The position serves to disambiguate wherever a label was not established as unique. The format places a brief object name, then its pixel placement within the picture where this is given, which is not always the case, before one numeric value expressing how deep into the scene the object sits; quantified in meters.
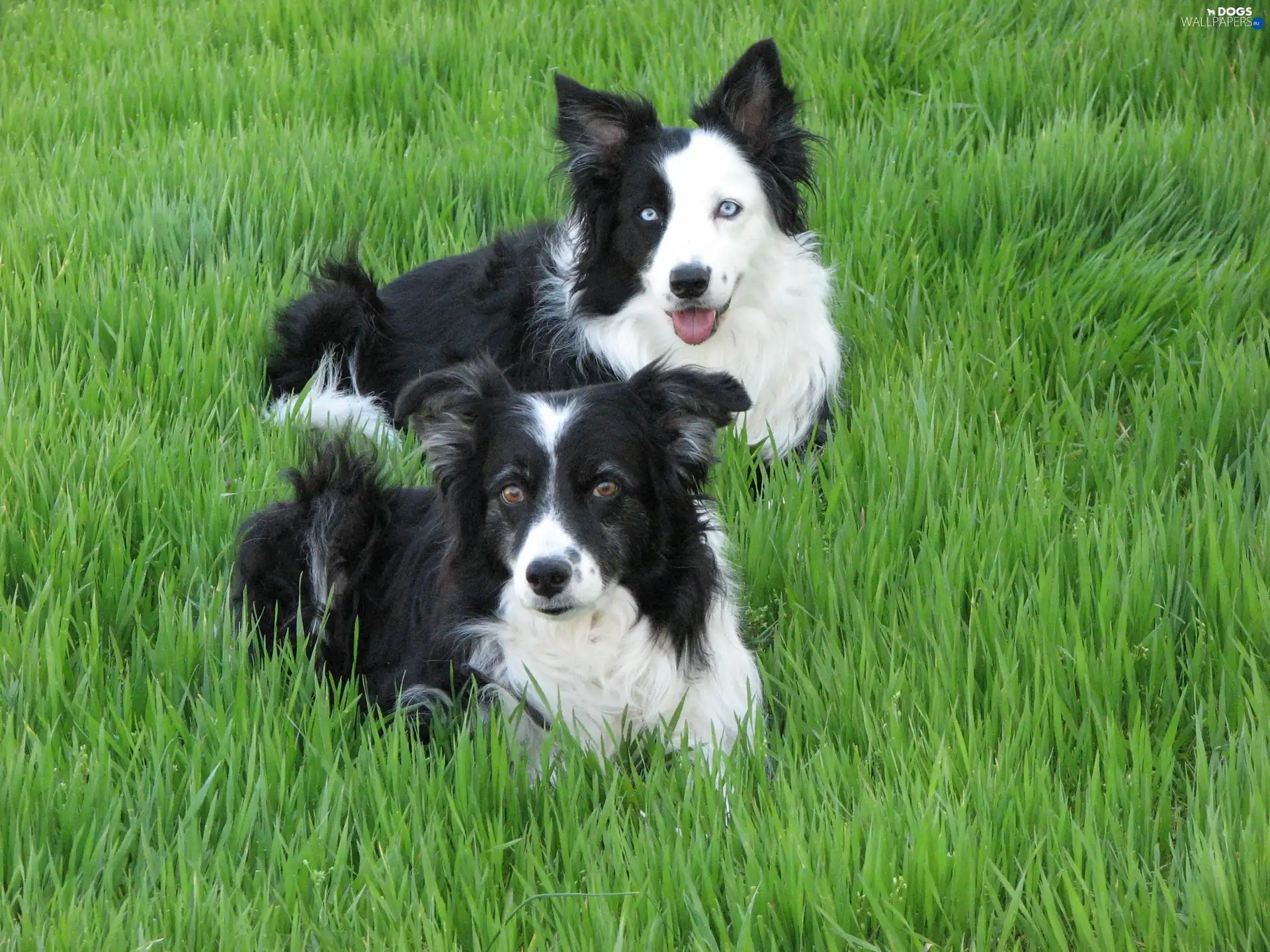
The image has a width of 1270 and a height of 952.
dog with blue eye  9.14
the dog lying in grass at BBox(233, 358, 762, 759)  6.31
